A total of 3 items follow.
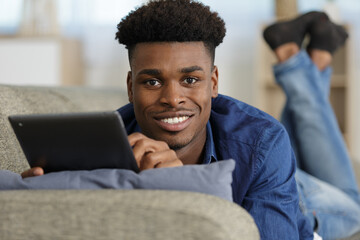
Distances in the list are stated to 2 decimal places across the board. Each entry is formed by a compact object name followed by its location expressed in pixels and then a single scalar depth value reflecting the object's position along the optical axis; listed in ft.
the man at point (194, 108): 4.44
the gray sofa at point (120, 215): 3.46
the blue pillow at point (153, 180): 3.74
